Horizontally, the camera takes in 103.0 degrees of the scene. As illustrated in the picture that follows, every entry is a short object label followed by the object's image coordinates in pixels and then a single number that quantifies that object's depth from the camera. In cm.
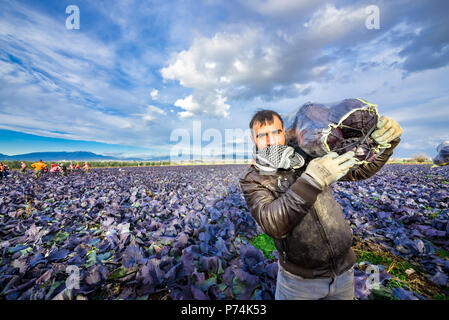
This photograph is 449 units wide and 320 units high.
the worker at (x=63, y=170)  2022
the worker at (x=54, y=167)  2117
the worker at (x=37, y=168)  1820
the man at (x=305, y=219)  138
